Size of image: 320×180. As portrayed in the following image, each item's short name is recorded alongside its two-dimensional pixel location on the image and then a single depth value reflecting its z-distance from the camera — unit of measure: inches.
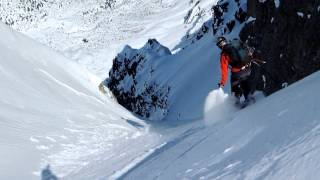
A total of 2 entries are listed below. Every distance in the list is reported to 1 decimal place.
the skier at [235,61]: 456.1
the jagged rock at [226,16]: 1808.6
